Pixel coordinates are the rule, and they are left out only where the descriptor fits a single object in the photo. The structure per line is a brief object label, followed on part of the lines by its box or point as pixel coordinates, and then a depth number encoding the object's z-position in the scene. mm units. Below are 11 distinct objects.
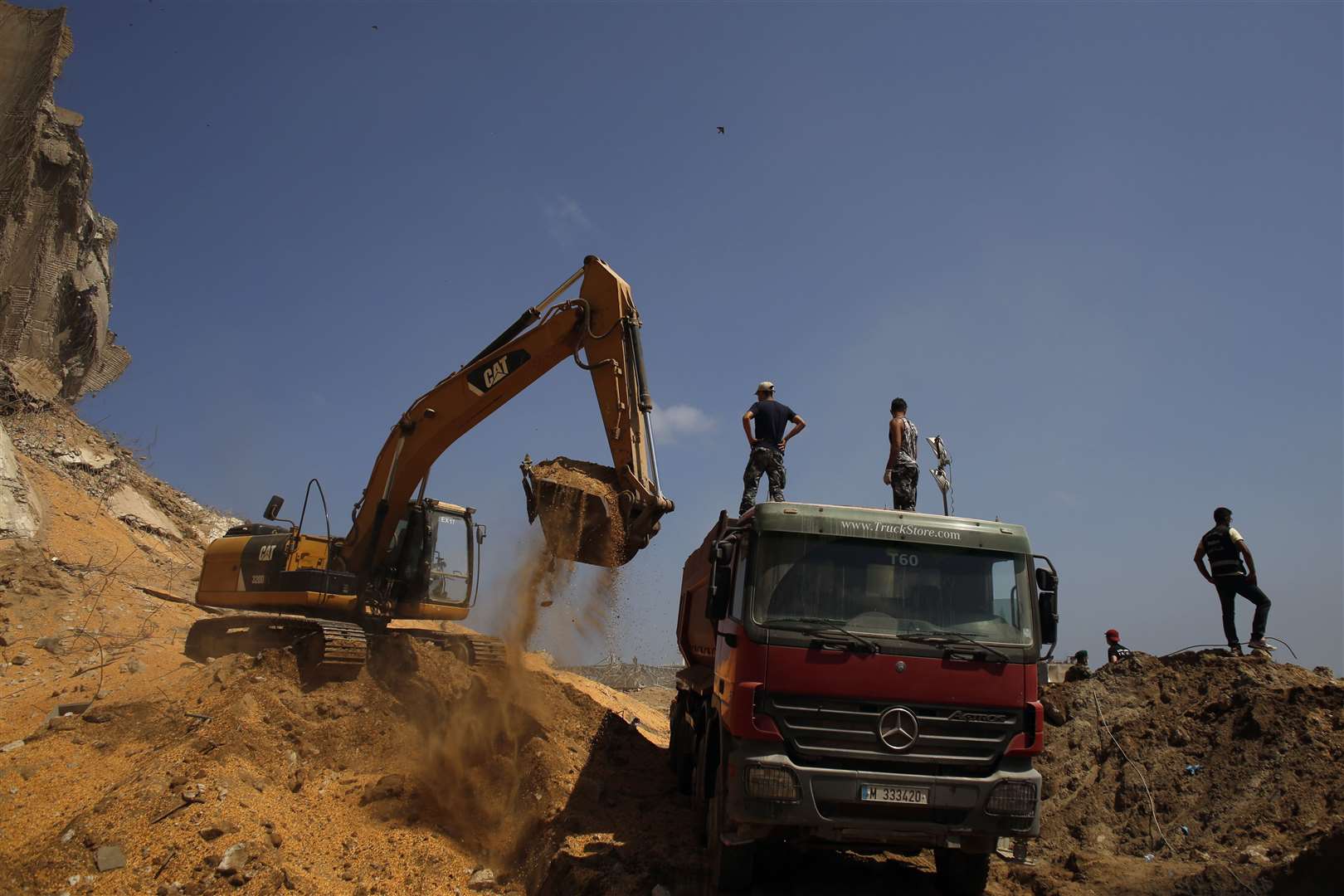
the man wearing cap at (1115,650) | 11246
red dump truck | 5863
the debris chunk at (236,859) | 6883
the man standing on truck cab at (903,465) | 10031
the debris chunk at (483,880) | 7375
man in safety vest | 10430
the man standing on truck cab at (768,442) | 10500
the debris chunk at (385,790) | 9047
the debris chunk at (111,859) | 6727
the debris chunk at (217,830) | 7230
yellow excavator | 9406
